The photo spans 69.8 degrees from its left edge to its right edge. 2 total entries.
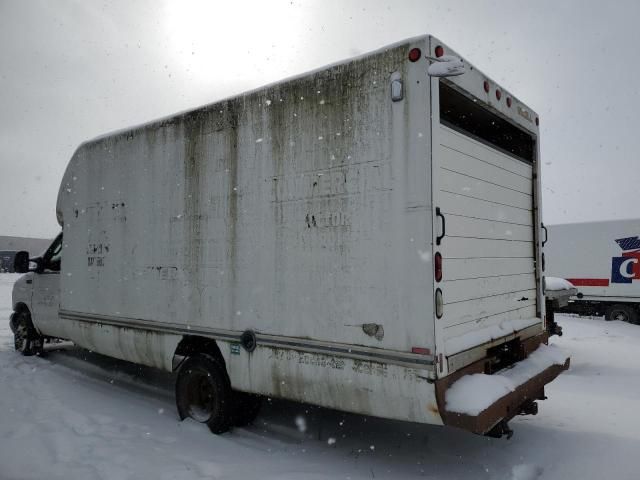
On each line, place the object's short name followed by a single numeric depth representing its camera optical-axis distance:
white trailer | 13.29
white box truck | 3.24
